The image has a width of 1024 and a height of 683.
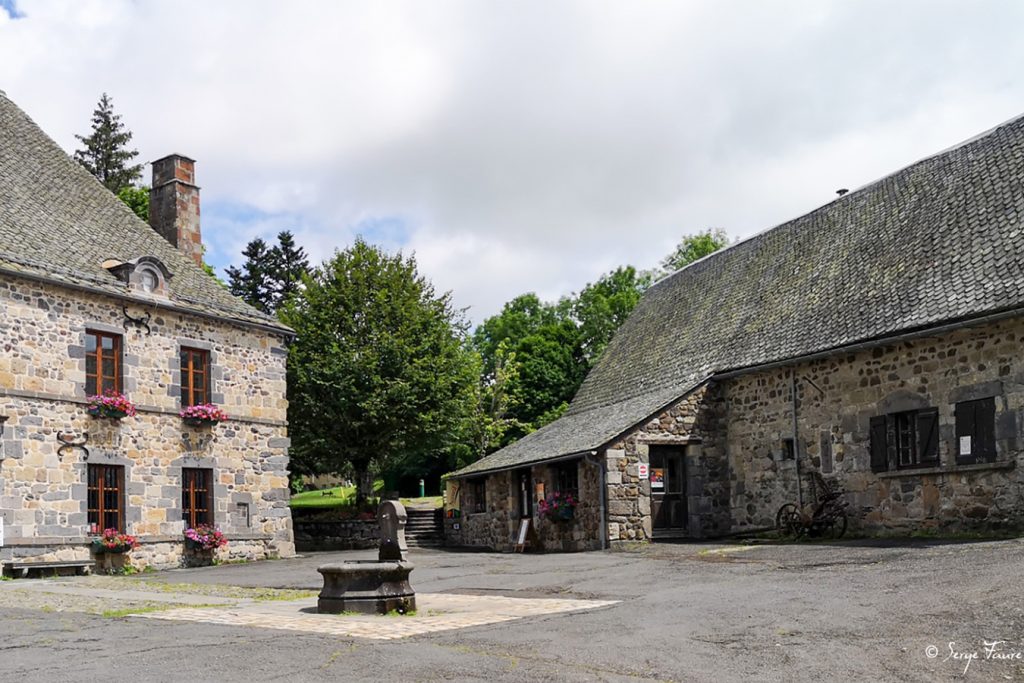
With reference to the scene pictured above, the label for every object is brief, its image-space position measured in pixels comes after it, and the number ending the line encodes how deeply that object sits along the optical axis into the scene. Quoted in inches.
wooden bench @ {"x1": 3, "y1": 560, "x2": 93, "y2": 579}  717.9
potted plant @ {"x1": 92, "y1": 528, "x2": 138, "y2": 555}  785.6
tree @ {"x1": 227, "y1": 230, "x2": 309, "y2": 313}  2063.2
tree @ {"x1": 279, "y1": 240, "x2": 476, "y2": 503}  1210.0
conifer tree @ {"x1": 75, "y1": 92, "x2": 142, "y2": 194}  1936.5
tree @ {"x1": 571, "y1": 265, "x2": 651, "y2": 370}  2089.1
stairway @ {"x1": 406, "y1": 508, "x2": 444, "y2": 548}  1286.9
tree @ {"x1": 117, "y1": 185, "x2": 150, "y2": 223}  1569.9
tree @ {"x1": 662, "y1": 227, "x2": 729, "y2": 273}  2006.6
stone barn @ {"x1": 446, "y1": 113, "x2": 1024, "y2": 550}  658.2
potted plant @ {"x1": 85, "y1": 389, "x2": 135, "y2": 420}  796.6
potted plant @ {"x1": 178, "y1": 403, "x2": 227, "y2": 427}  874.1
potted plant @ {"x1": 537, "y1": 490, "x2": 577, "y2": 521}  894.4
